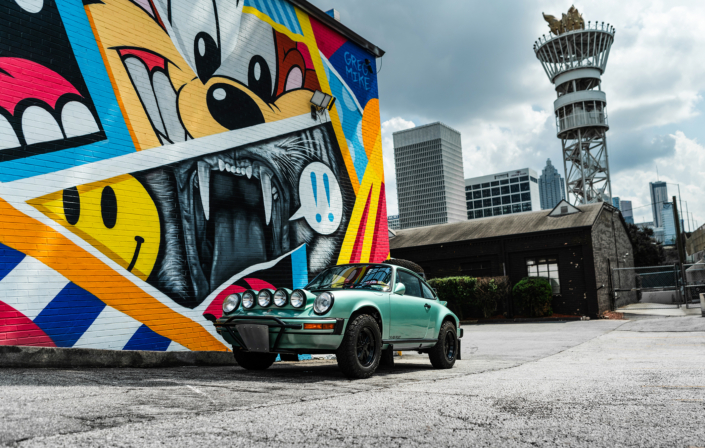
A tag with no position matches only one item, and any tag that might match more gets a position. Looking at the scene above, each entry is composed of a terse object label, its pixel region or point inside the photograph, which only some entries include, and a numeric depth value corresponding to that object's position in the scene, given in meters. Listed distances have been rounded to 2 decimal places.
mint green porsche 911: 6.23
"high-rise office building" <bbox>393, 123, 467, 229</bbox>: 177.00
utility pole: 29.09
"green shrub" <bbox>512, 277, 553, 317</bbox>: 24.47
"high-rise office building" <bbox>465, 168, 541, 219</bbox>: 181.25
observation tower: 57.41
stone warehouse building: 24.53
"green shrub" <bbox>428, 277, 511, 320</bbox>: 25.73
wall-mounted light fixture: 12.32
